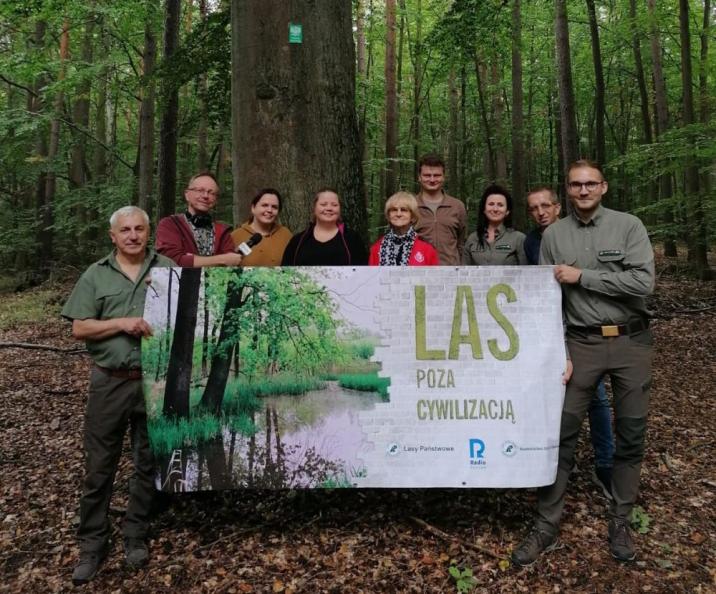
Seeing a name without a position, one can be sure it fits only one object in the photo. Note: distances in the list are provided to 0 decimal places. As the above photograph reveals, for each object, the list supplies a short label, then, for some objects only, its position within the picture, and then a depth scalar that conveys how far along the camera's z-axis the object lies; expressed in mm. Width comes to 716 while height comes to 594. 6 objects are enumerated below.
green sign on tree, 4207
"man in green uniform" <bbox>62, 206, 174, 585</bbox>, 3133
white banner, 3252
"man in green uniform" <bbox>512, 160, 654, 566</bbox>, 3145
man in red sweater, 3658
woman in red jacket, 3652
